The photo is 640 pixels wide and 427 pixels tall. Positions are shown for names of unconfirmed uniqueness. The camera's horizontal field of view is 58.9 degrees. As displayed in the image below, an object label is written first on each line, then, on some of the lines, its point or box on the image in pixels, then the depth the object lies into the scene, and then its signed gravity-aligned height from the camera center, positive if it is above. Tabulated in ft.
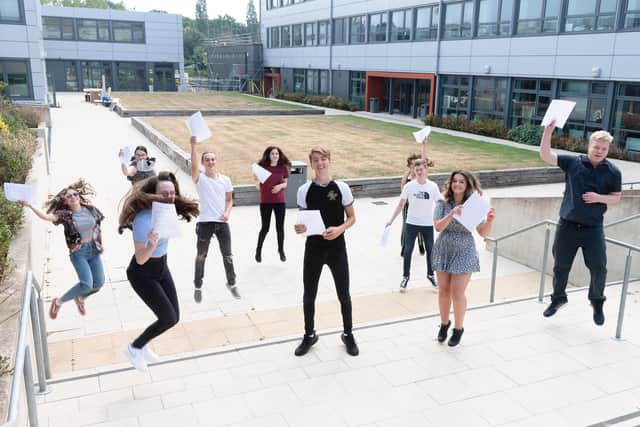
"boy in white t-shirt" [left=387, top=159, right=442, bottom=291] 23.84 -5.29
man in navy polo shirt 18.44 -4.12
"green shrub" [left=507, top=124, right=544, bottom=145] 73.87 -7.26
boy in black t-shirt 16.83 -4.32
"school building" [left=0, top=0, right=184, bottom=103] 170.71 +7.35
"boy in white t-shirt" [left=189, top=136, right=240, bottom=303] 22.79 -5.30
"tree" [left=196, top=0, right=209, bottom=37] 442.50 +45.48
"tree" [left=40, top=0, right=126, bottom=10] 327.88 +40.41
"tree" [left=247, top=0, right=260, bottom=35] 467.11 +48.05
